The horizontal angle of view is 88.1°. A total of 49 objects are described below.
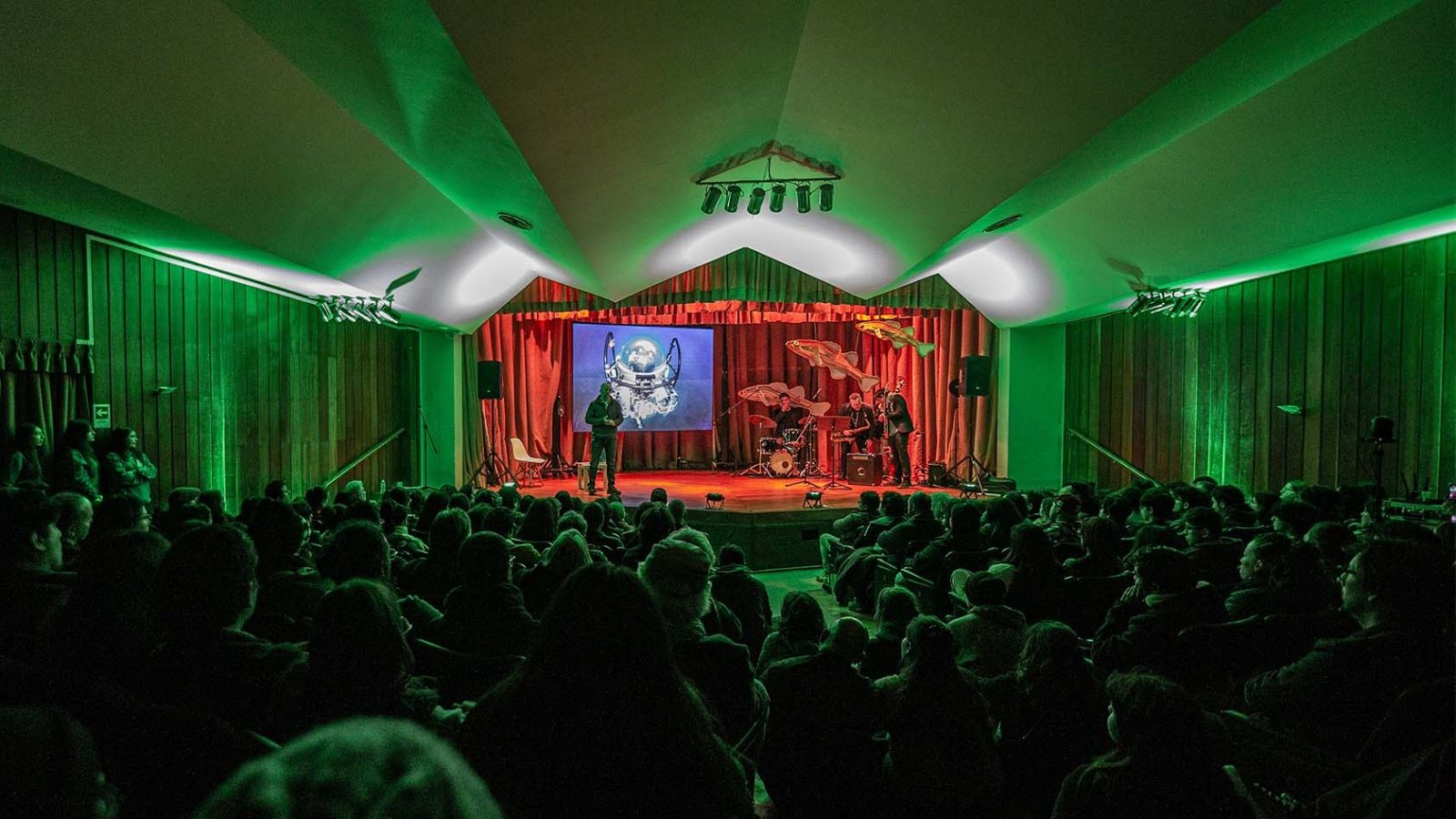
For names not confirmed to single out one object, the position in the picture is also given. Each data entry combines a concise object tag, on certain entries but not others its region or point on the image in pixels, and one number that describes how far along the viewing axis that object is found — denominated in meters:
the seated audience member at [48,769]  1.04
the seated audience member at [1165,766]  1.29
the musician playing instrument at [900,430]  11.07
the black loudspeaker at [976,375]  10.66
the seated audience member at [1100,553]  3.42
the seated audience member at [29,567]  2.05
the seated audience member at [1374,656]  1.88
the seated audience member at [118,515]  3.19
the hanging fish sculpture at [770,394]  12.45
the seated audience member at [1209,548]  3.47
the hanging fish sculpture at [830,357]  12.28
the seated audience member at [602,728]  1.03
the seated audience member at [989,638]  2.60
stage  8.08
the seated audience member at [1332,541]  3.15
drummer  12.41
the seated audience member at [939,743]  1.89
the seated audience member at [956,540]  4.34
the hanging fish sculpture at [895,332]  11.94
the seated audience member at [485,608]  2.23
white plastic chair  11.25
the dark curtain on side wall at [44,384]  4.99
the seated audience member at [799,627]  2.48
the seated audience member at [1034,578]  3.23
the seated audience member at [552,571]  2.73
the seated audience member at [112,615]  1.50
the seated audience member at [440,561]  3.19
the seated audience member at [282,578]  2.22
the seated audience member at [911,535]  5.11
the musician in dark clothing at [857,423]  11.45
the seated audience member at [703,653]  1.90
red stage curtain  11.75
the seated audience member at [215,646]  1.47
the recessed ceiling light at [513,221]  6.06
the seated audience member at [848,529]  6.37
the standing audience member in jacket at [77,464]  5.00
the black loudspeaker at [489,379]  10.23
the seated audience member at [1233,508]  4.72
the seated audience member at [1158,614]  2.39
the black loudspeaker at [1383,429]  5.58
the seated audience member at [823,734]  1.99
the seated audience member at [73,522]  3.06
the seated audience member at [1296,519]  4.05
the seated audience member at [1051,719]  1.95
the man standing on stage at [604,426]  10.02
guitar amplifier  11.30
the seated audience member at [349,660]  1.42
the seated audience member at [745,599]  3.11
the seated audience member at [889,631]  2.83
